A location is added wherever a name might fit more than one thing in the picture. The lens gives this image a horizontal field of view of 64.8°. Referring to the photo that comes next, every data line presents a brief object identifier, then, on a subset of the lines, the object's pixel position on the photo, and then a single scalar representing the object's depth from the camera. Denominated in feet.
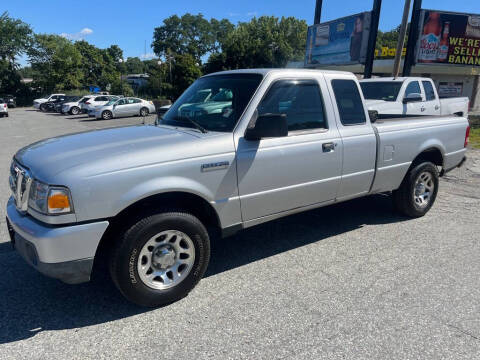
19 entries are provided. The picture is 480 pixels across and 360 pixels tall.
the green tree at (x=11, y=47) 193.47
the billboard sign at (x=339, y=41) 66.33
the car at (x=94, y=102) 94.32
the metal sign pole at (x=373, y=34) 59.88
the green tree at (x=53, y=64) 200.54
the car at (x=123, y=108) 86.33
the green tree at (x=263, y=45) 178.09
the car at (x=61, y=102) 115.75
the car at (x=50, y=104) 124.36
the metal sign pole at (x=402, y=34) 51.65
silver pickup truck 9.04
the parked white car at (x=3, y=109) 101.19
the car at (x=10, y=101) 167.12
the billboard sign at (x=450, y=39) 68.90
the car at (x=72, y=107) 108.17
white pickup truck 31.55
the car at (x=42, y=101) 133.39
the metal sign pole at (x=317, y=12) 73.05
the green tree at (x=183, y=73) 166.20
